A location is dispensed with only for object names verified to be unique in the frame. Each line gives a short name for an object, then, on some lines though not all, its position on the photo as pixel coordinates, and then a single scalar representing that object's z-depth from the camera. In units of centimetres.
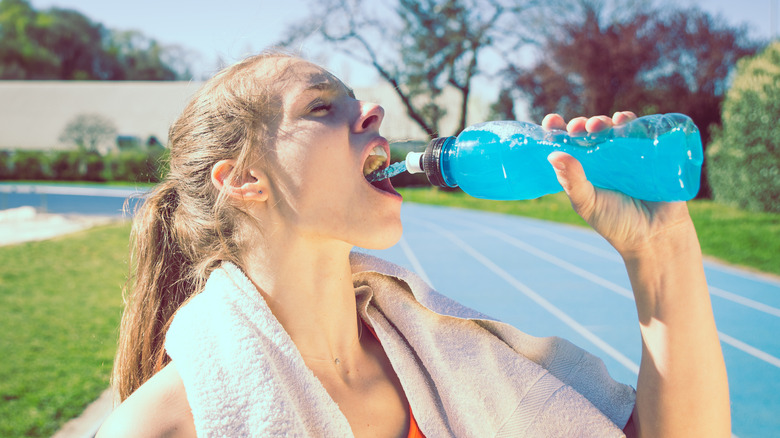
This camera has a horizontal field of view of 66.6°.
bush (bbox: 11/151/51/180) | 2575
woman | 123
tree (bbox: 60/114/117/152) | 2698
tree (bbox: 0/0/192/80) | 4697
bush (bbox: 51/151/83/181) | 2575
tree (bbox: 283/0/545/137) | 2084
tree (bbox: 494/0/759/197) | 1895
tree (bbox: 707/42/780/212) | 1190
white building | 3167
